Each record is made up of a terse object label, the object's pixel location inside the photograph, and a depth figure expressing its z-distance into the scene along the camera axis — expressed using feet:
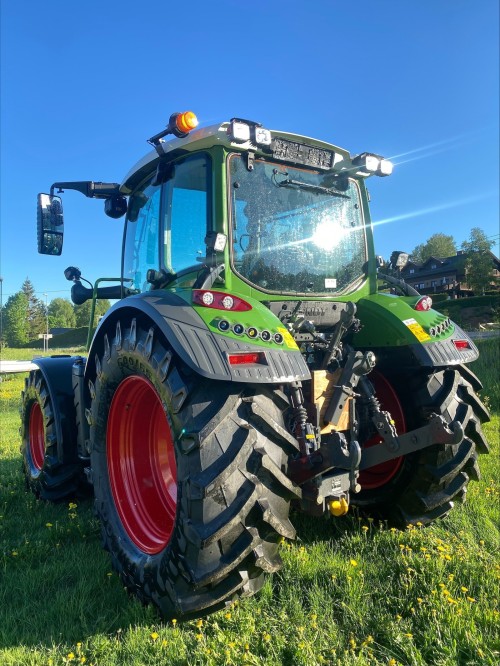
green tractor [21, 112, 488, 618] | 7.21
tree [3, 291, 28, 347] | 255.70
